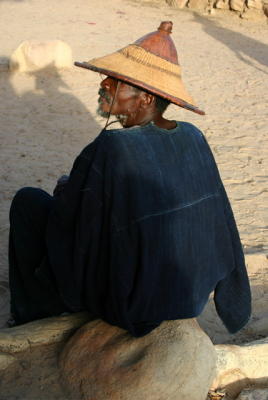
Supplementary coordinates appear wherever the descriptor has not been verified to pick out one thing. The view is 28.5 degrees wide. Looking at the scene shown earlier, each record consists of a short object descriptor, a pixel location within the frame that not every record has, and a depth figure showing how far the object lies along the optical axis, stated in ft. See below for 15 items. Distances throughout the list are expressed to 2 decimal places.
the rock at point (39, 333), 7.65
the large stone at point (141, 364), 6.74
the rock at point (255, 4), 42.22
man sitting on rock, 6.36
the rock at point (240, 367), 7.91
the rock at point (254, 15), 42.32
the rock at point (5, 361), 7.48
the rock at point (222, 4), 43.50
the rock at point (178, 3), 43.78
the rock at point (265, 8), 42.09
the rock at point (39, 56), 24.47
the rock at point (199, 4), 43.57
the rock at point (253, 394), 7.71
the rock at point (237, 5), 42.86
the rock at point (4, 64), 24.70
